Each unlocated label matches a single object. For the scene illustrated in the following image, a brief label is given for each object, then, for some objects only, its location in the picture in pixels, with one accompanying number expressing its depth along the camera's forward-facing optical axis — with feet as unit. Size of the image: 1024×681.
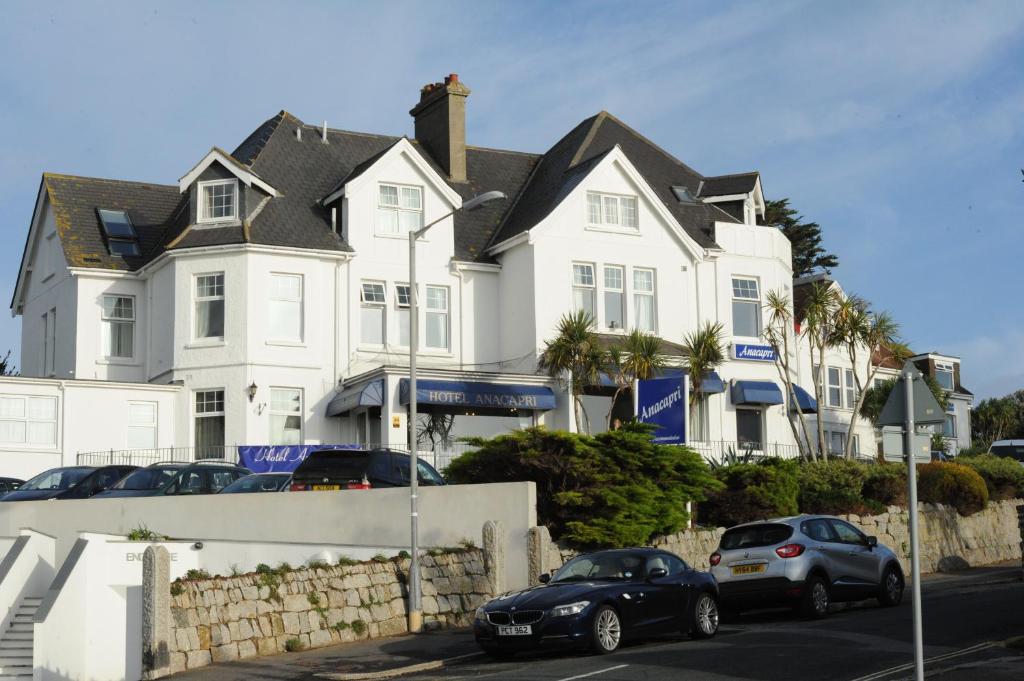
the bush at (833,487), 101.76
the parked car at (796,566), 70.28
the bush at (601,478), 84.23
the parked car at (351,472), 88.74
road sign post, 40.22
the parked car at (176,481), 93.61
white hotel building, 122.11
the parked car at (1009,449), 168.35
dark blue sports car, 58.95
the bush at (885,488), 106.22
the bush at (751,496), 95.30
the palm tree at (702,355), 119.96
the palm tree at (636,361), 115.34
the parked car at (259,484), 92.22
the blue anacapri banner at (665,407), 93.56
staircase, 70.08
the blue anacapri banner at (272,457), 114.83
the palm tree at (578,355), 118.93
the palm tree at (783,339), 126.62
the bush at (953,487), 111.55
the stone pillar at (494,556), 77.77
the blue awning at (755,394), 131.34
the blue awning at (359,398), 116.67
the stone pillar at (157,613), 63.46
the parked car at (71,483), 96.58
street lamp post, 73.92
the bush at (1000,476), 119.24
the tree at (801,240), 236.02
